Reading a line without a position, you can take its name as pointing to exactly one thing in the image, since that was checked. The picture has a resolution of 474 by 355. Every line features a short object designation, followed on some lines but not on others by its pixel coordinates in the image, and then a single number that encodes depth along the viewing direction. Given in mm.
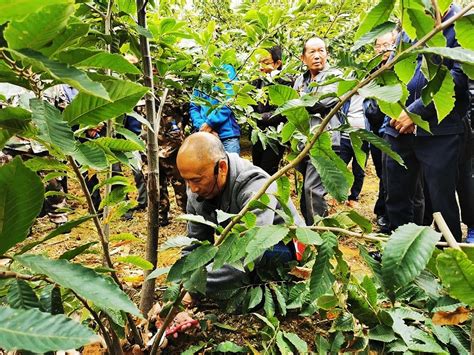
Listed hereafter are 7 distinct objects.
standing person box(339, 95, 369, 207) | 3689
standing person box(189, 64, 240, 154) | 3395
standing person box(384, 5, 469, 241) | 2287
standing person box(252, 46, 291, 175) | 3463
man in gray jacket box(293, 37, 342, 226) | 3207
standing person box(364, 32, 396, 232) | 3119
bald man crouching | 2010
